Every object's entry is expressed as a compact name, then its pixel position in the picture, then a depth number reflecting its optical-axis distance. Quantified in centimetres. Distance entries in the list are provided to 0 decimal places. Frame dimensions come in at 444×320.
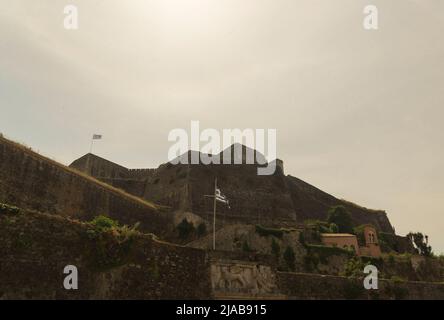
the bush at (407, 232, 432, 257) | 4216
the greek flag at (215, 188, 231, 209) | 2728
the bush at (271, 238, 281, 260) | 3095
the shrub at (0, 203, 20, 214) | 1432
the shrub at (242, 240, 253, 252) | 3073
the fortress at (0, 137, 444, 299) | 1456
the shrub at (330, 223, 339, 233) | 3909
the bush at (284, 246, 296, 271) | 3028
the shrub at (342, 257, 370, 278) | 2905
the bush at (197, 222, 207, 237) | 3566
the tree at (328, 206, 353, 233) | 4128
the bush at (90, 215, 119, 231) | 1605
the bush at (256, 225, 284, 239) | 3191
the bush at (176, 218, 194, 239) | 3588
